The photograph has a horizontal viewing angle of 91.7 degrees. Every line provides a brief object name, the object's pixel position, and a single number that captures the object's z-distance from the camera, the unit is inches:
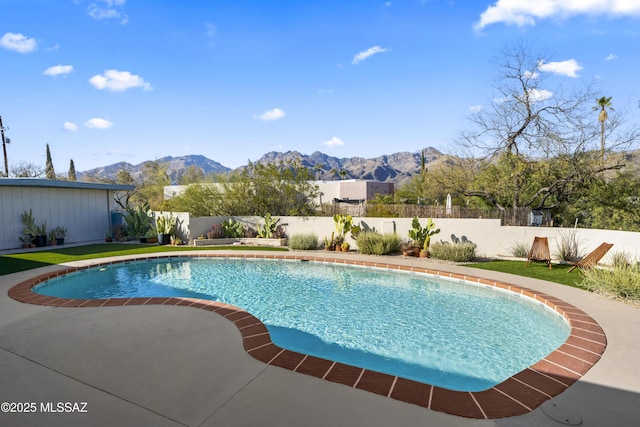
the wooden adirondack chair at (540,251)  346.6
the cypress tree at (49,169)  1352.2
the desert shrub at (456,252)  390.6
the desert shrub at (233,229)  571.5
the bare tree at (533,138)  516.1
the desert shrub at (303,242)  484.7
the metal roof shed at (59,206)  496.4
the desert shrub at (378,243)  442.6
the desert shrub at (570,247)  377.7
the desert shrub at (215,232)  555.8
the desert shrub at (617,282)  221.9
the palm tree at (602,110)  511.4
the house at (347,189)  1644.9
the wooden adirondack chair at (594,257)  293.9
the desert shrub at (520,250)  408.2
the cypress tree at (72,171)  1470.2
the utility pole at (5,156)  1044.5
